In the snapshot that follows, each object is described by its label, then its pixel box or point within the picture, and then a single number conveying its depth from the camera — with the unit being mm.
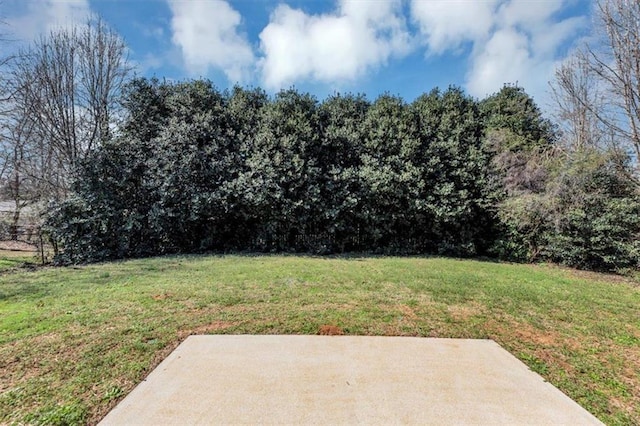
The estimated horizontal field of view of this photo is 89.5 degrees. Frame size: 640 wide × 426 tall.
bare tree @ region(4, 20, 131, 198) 10828
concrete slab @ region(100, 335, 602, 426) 2076
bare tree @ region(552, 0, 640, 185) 7480
